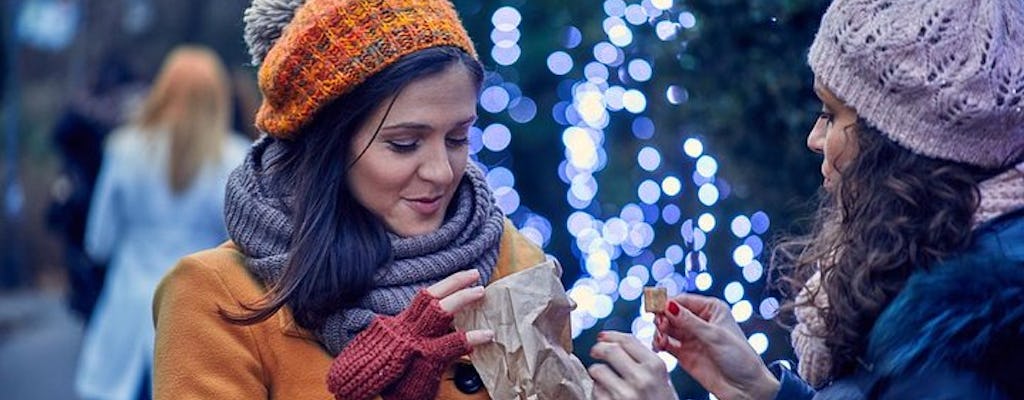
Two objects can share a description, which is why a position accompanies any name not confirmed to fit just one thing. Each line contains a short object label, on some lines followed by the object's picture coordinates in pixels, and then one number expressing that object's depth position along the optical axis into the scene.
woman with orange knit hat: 2.80
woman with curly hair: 2.29
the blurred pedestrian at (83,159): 7.67
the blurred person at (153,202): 6.45
